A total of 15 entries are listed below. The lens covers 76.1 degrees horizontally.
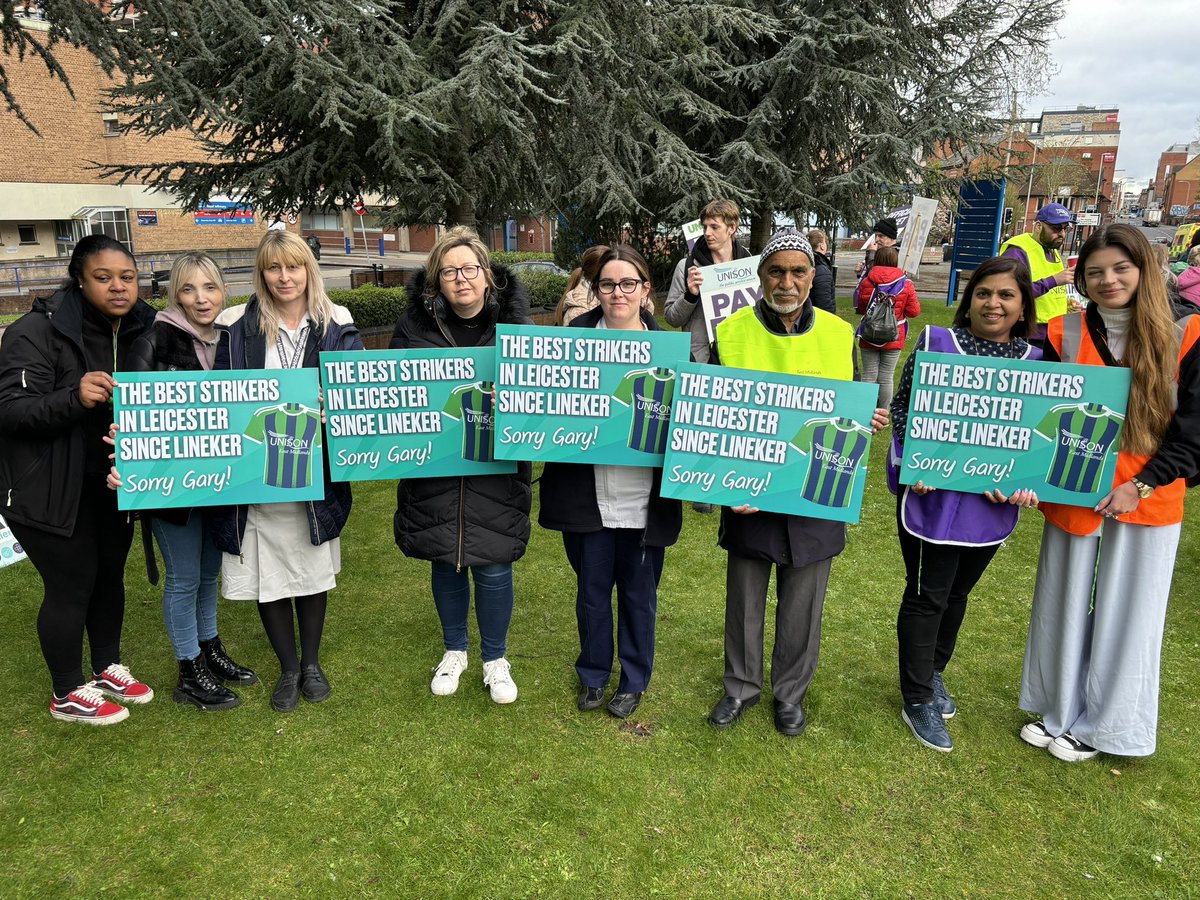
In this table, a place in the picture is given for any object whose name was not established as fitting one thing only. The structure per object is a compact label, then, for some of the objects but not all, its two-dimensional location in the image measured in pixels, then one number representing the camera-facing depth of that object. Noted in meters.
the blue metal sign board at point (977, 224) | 18.50
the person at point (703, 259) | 5.25
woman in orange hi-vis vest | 2.86
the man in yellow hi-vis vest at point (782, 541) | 3.11
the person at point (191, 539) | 3.31
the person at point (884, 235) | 8.27
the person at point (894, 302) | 7.93
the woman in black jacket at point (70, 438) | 3.08
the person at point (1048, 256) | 6.07
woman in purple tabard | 3.08
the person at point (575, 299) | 5.27
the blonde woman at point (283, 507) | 3.30
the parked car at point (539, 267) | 17.45
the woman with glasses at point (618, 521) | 3.26
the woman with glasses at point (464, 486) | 3.35
